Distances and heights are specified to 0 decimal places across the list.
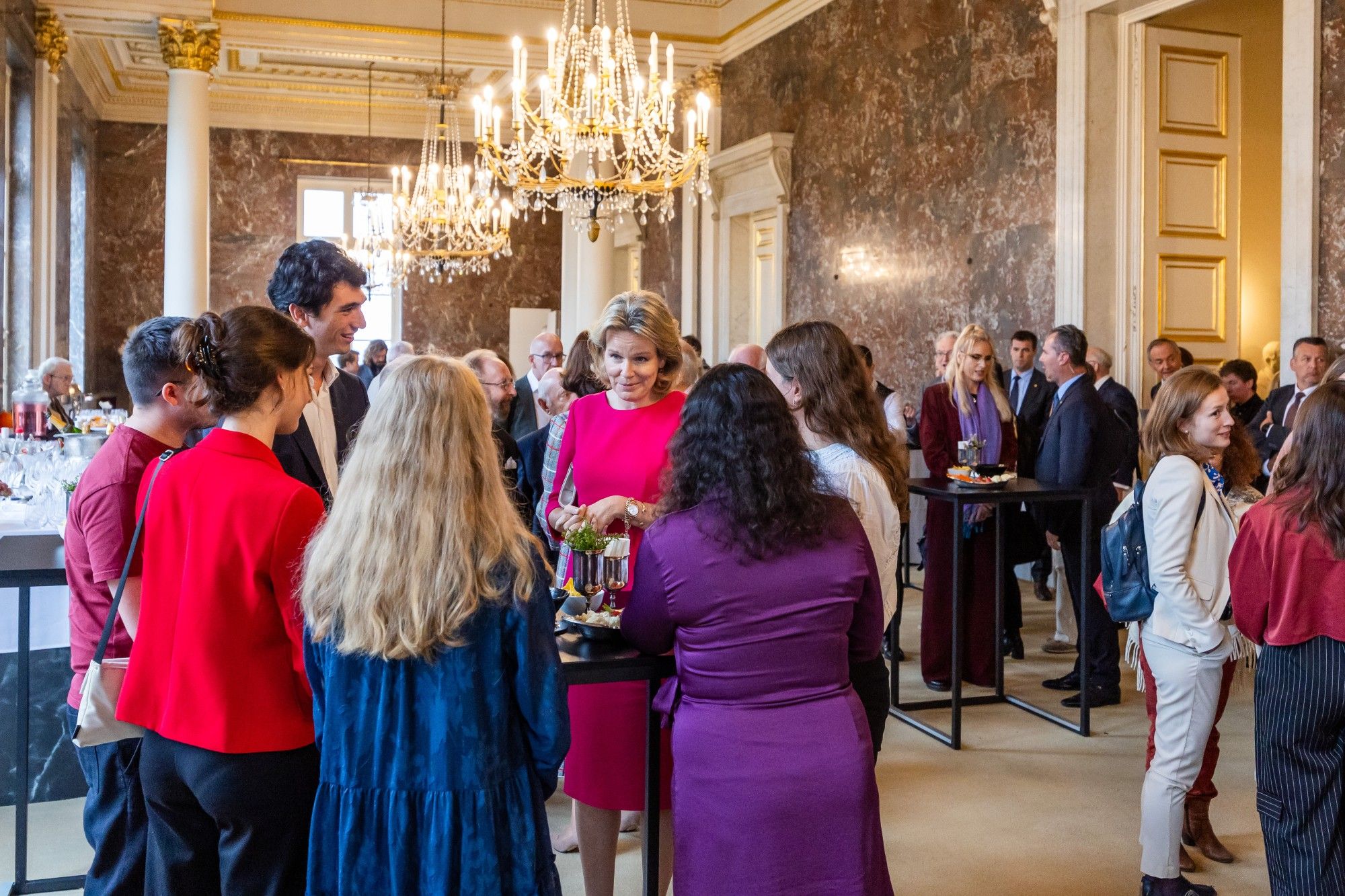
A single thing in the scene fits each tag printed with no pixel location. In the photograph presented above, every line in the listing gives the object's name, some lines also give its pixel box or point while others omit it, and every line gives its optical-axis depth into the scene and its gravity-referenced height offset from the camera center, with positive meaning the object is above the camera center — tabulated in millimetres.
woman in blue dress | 2055 -379
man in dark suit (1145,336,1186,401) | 7828 +580
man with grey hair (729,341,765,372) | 6875 +512
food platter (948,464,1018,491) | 5551 -152
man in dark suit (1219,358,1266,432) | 7605 +350
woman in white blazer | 3430 -449
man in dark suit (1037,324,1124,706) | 5781 -96
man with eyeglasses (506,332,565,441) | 6988 +326
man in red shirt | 2715 -300
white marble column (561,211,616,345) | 13445 +1879
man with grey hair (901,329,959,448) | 7734 +570
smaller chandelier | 11164 +2147
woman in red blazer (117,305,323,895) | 2176 -394
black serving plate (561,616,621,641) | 2688 -424
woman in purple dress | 2338 -395
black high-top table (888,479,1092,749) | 5113 -584
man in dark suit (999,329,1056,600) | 7758 +353
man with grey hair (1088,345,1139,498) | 6762 +247
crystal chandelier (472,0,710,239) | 6523 +1738
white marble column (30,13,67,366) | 11442 +2588
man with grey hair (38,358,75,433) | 8898 +468
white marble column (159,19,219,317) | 11898 +2632
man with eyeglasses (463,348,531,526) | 6203 +329
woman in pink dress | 3037 -117
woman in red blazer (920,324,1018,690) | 6004 -371
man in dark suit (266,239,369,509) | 3232 +372
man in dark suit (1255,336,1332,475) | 6328 +340
